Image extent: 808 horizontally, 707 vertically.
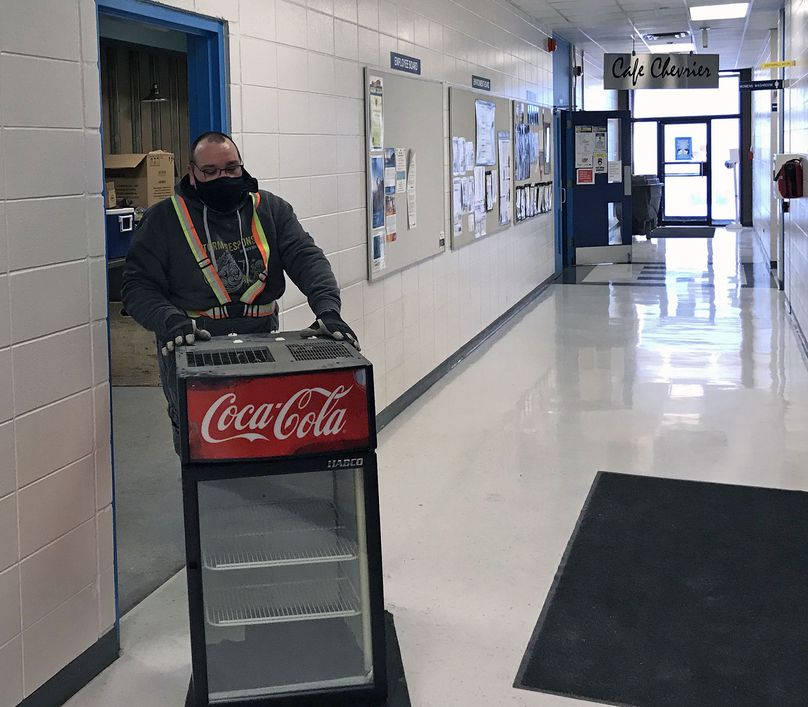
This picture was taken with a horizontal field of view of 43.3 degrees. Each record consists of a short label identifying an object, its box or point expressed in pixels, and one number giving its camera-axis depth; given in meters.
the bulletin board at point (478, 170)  7.41
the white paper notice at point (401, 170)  6.16
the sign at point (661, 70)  11.70
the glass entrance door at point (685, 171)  20.50
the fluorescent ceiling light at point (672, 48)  13.71
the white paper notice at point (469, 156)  7.76
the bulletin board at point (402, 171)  5.70
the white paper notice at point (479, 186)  8.10
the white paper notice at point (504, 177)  9.06
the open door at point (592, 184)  13.36
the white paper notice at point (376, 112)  5.63
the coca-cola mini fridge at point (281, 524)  2.56
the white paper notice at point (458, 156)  7.35
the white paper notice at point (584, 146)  13.38
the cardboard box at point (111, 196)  7.29
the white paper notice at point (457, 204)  7.42
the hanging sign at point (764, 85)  10.32
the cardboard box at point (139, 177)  7.58
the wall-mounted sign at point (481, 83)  7.97
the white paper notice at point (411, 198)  6.37
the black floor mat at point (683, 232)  17.95
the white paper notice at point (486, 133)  8.14
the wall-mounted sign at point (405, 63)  6.01
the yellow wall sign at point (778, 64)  8.95
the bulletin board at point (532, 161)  9.84
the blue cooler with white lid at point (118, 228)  6.57
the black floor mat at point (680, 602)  2.97
